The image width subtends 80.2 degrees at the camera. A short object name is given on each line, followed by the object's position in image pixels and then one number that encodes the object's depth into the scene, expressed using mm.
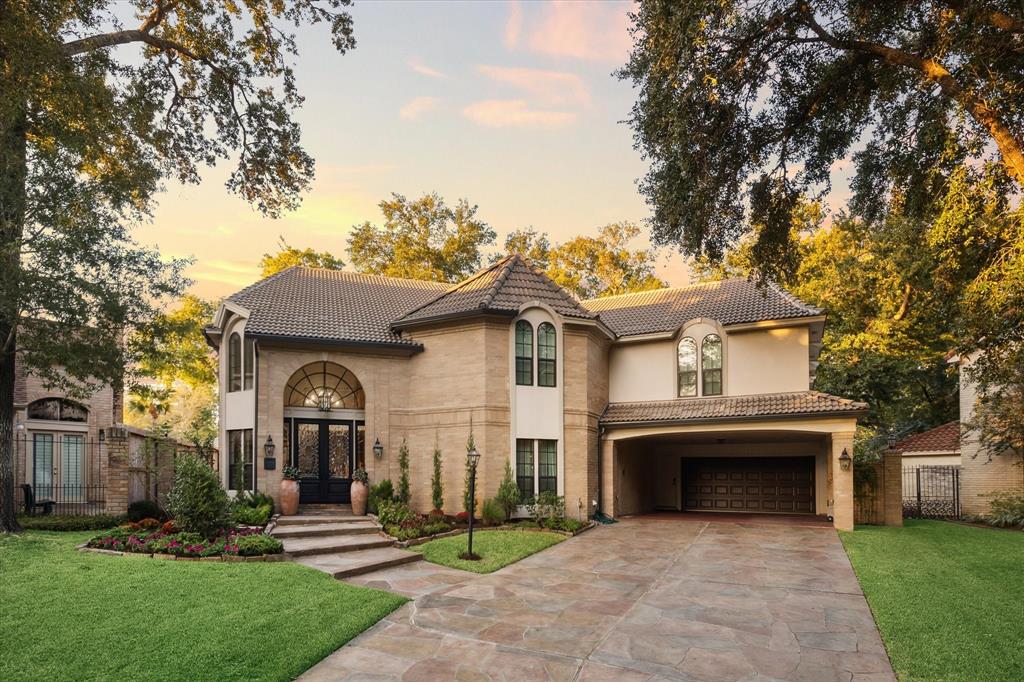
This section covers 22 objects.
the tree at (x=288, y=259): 32312
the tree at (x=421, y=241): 34594
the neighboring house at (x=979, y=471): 19125
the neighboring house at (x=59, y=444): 18953
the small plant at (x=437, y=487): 16375
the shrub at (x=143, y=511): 15748
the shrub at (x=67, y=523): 13984
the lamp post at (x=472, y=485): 11602
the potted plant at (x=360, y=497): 15672
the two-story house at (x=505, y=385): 16281
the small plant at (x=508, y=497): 15969
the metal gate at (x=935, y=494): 20656
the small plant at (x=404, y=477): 16594
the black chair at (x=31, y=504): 16061
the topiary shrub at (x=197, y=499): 11578
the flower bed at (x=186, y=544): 10766
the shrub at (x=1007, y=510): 17938
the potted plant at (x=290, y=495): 15156
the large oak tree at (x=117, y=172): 11633
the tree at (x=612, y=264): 35906
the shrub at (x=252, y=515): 13797
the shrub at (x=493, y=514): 15766
